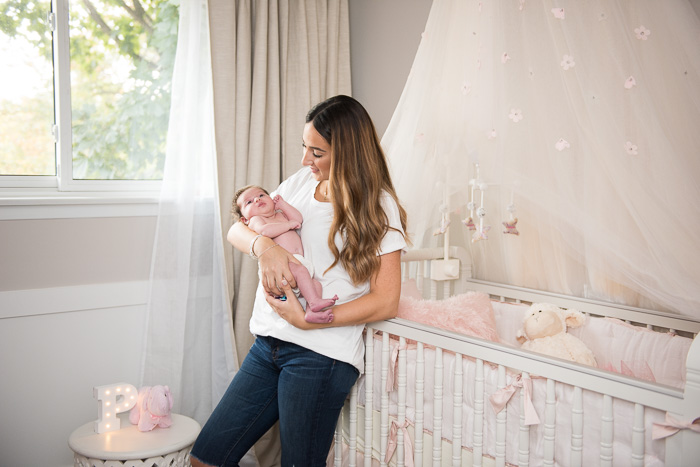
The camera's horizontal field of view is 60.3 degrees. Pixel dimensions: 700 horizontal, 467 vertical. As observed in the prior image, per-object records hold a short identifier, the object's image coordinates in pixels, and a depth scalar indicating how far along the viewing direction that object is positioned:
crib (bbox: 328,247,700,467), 1.30
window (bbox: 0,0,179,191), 2.32
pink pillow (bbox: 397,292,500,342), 2.07
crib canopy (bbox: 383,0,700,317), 1.59
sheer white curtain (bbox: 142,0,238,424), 2.48
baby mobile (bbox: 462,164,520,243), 2.17
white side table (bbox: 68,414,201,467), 1.84
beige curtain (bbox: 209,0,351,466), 2.59
